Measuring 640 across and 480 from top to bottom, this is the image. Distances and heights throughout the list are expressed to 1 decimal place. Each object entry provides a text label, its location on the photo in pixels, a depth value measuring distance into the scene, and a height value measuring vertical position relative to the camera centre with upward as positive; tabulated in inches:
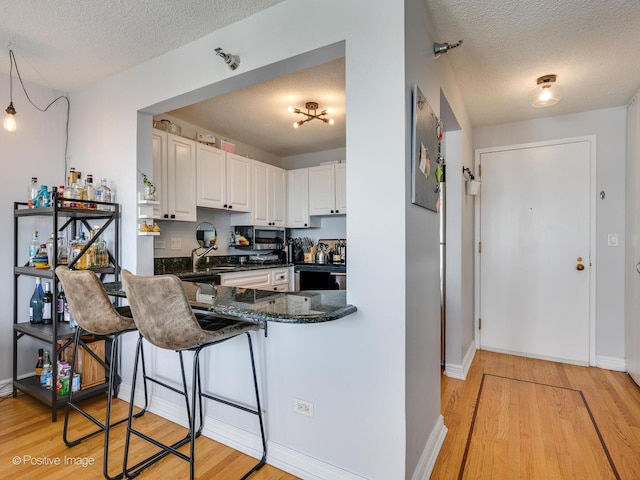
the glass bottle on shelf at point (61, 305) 98.9 -18.7
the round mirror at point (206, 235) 146.6 +2.7
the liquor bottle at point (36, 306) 98.9 -19.0
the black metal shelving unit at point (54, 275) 87.0 -9.3
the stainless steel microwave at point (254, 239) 159.2 +1.2
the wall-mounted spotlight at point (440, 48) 71.0 +40.6
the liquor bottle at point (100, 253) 96.4 -3.5
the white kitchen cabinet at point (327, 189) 166.2 +25.9
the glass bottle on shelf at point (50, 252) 91.0 -3.1
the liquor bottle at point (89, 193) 95.1 +13.4
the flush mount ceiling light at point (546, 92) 95.6 +42.3
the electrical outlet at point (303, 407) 64.5 -31.7
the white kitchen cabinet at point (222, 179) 131.3 +25.4
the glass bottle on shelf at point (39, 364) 99.9 -36.6
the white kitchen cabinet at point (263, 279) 127.7 -15.4
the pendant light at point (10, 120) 79.7 +28.5
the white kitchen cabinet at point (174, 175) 115.1 +23.2
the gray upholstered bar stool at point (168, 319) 53.3 -12.7
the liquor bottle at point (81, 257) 93.4 -4.2
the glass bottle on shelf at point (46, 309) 100.3 -20.0
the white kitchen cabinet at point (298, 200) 175.0 +21.4
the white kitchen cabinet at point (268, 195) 158.2 +22.8
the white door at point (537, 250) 125.5 -3.3
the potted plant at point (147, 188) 93.9 +14.7
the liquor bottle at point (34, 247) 97.8 -1.8
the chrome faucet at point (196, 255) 141.1 -6.0
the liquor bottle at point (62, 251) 95.3 -2.9
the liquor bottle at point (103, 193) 95.6 +13.4
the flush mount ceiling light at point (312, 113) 118.7 +46.9
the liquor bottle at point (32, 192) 94.4 +14.3
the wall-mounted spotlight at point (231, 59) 73.2 +39.4
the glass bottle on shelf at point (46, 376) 94.3 -37.5
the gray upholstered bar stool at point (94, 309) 66.9 -13.7
